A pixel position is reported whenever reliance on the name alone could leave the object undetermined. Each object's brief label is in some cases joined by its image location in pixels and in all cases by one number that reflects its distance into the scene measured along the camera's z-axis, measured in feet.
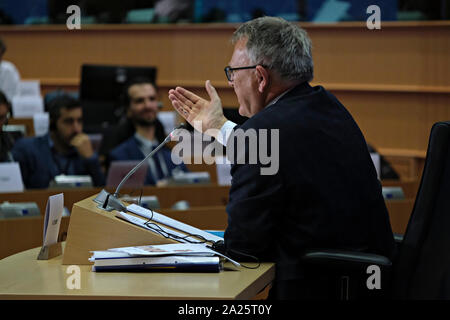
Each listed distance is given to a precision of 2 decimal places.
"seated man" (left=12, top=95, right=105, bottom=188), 29.84
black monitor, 40.45
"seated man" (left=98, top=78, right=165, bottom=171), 34.71
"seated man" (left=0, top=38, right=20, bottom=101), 45.98
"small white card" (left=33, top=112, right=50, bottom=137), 35.73
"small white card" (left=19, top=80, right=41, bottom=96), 48.08
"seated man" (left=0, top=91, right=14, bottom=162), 29.45
